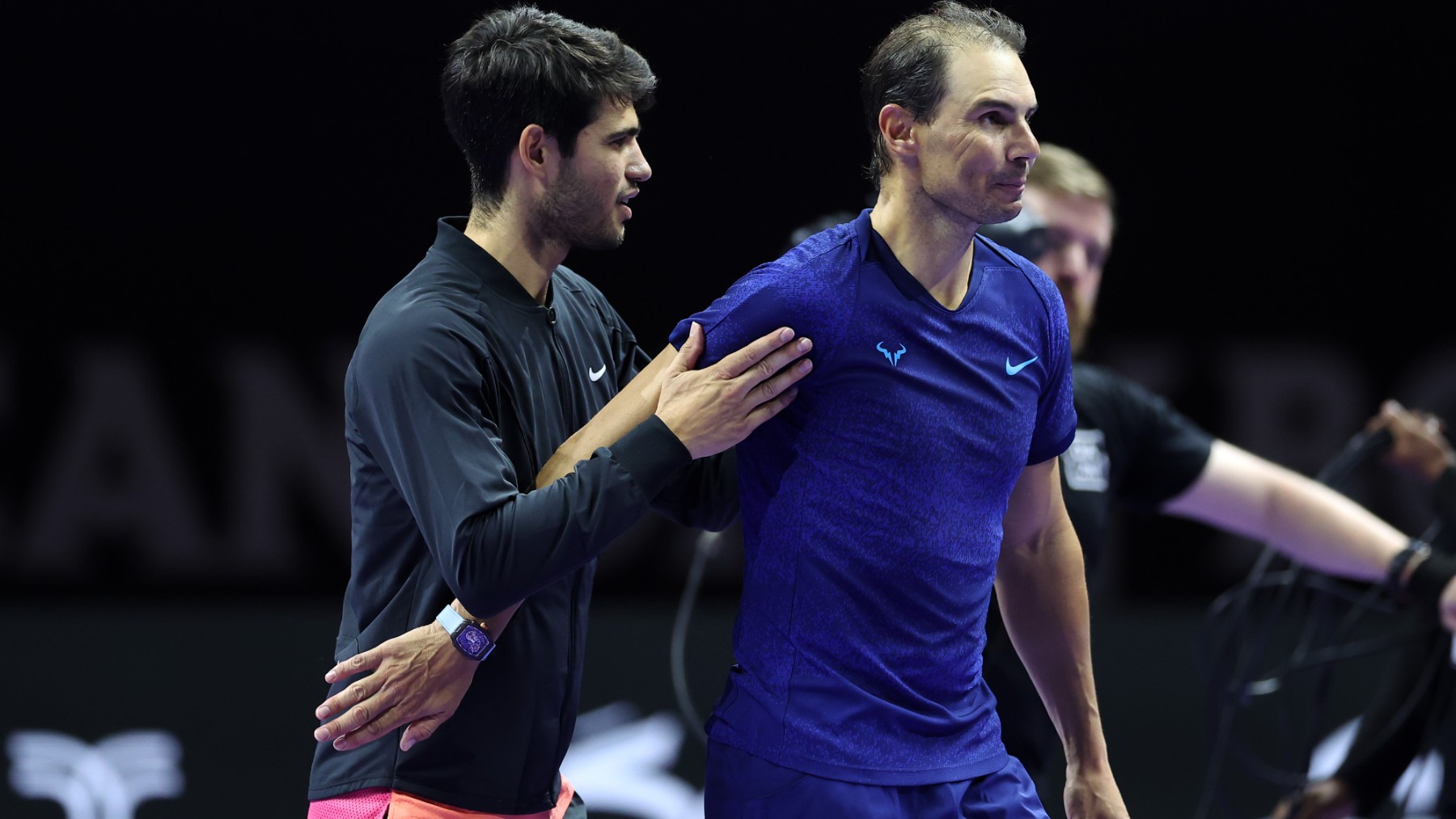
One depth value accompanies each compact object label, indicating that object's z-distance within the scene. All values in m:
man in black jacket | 12.86
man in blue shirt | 12.86
